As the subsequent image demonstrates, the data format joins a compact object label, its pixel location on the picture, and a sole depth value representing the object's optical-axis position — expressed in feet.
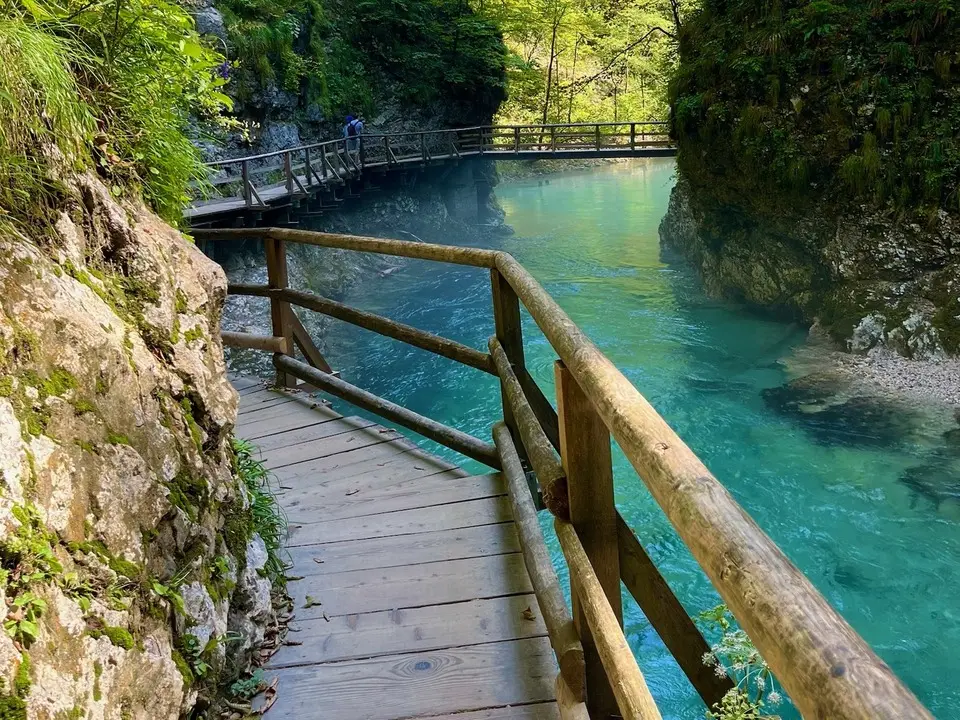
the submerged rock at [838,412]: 28.71
